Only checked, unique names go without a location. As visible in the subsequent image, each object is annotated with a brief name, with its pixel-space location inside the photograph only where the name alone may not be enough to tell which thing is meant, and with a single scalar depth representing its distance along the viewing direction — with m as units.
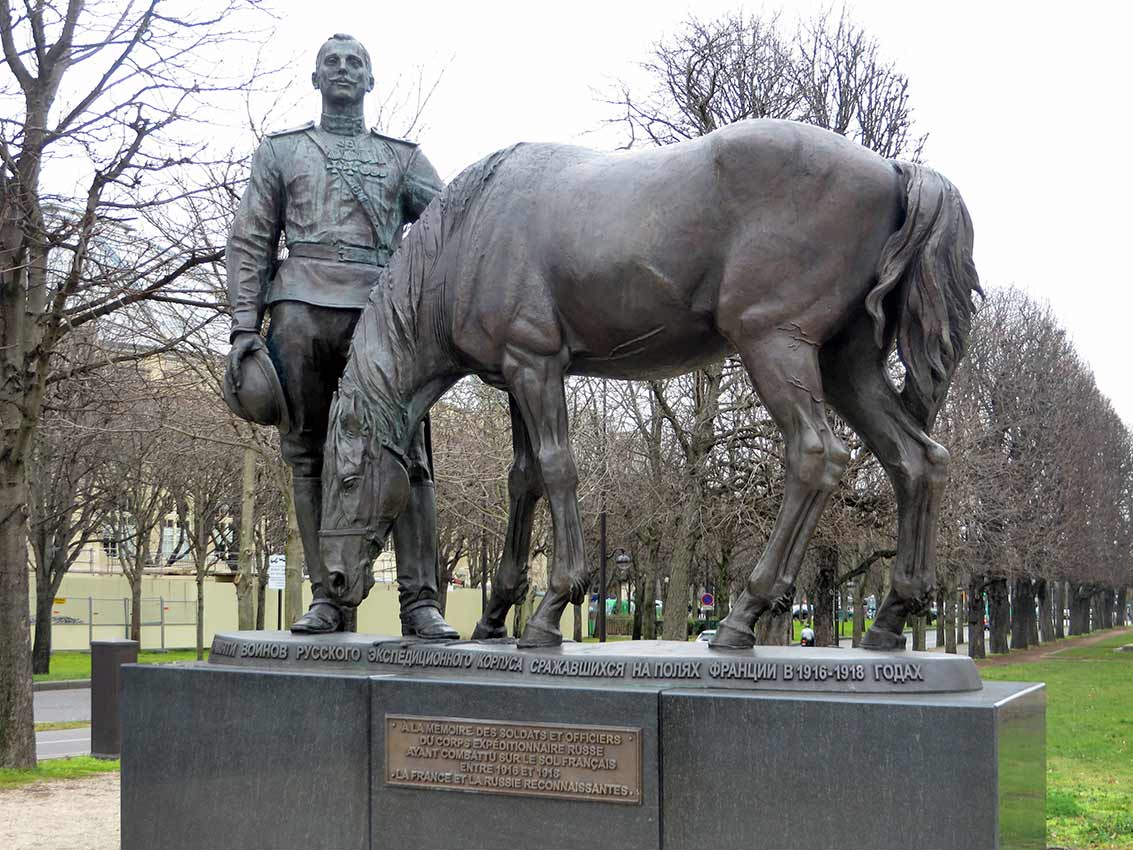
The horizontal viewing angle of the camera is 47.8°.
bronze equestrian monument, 4.64
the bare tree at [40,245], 11.97
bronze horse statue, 5.13
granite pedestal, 4.46
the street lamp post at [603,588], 22.20
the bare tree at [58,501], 23.67
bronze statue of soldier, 6.48
